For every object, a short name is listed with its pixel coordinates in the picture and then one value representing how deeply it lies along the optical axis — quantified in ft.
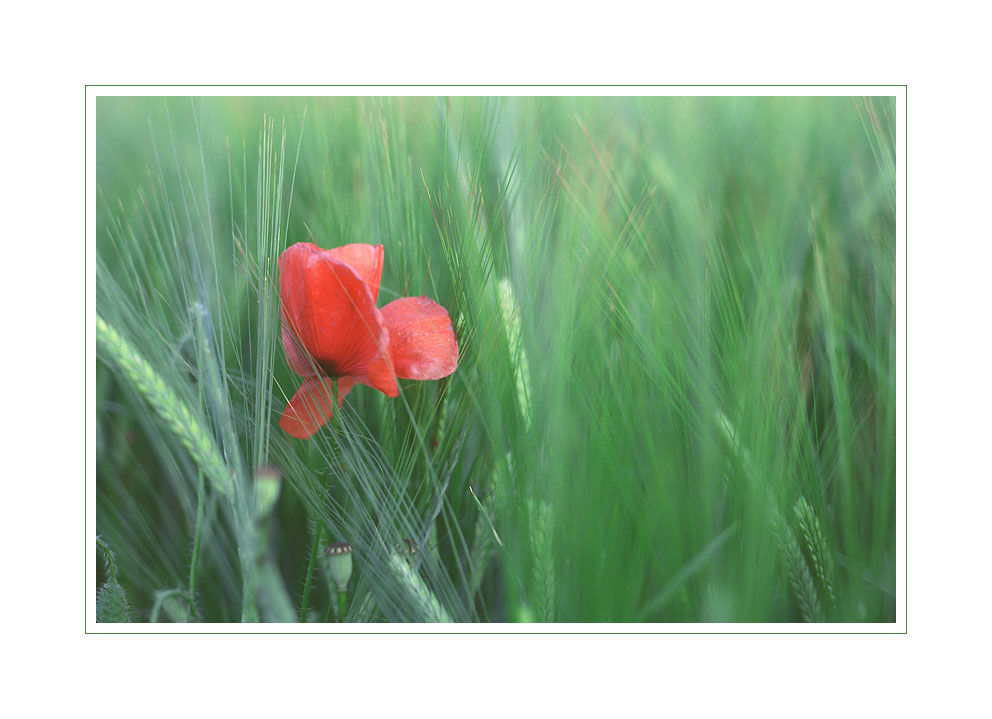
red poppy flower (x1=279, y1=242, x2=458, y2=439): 1.88
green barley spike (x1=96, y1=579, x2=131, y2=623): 2.20
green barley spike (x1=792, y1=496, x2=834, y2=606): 2.18
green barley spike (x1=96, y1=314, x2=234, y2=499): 1.97
